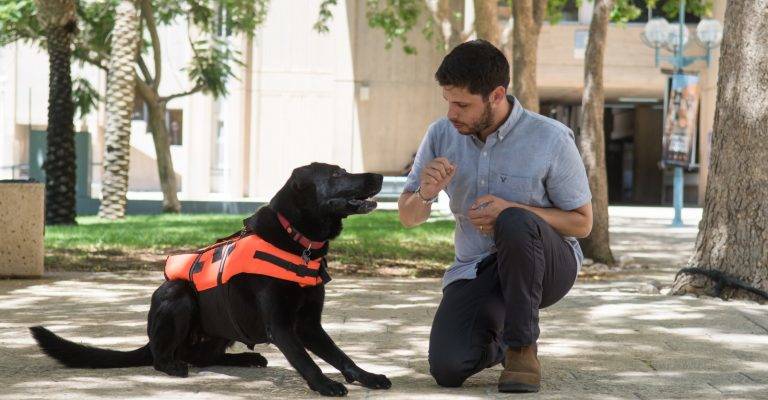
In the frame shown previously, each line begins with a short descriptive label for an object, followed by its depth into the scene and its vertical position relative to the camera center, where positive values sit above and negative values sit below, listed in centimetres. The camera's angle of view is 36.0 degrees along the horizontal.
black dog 503 -66
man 504 -22
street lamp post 2275 +253
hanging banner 2064 +81
